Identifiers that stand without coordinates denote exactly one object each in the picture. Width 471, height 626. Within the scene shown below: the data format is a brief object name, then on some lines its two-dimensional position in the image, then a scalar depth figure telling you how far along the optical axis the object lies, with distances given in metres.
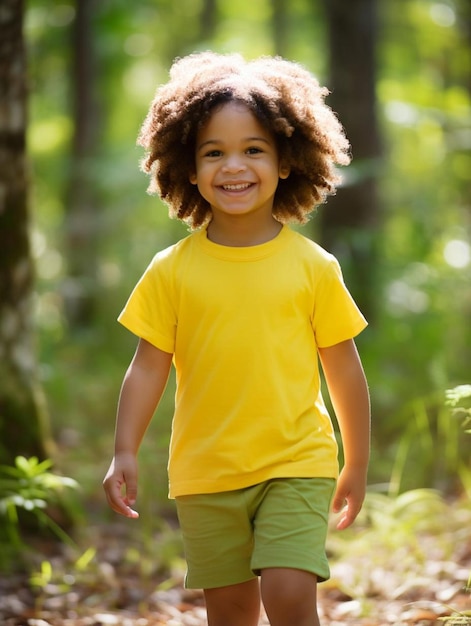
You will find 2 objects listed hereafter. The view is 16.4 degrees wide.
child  5.01
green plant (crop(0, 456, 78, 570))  6.66
